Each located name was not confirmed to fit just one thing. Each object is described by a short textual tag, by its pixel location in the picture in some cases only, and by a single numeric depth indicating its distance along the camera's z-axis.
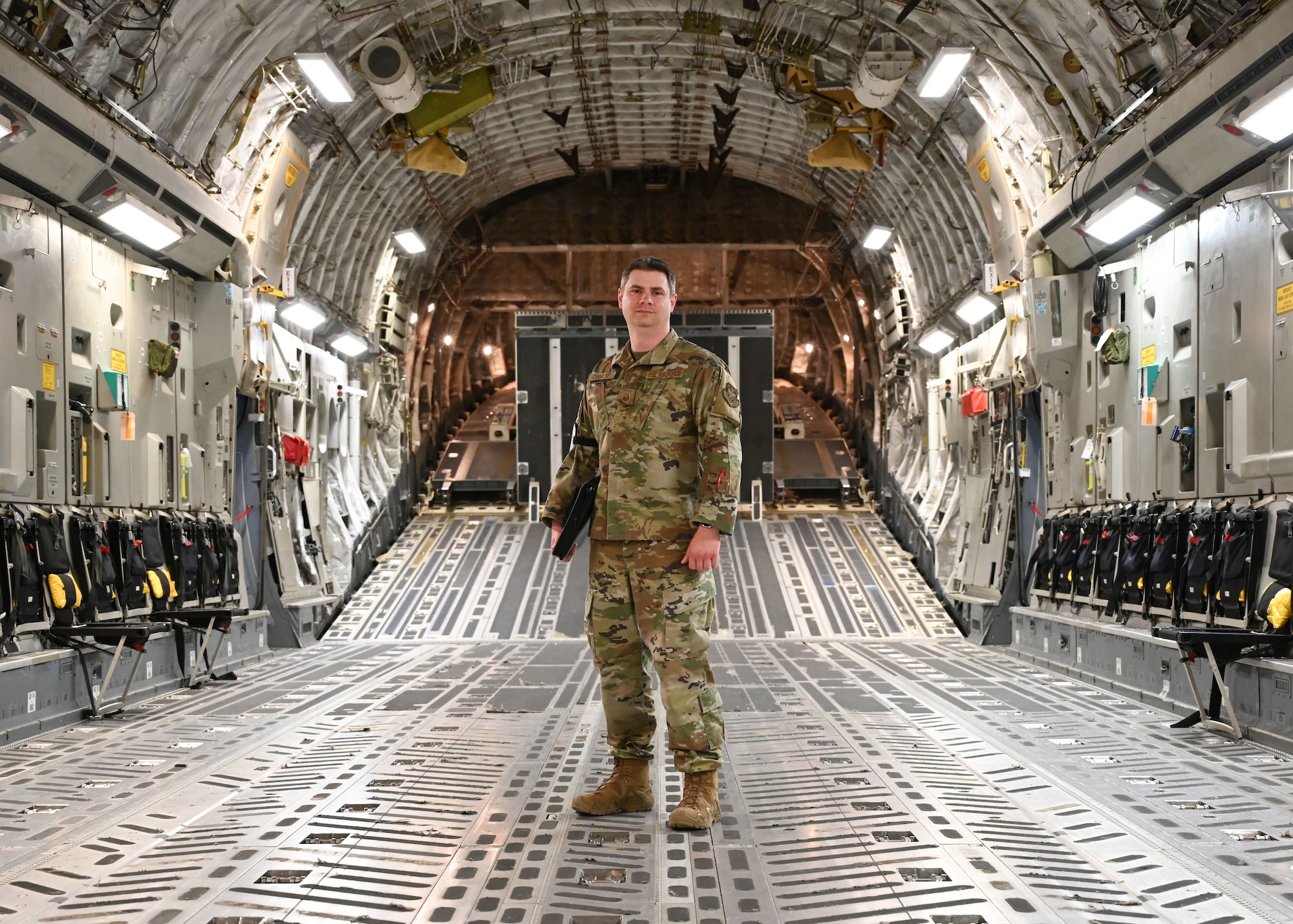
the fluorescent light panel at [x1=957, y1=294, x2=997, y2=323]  12.34
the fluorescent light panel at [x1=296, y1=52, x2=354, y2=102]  9.77
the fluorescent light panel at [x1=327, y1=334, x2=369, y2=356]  14.62
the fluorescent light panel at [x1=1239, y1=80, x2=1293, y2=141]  6.11
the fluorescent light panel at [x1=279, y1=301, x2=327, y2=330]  12.46
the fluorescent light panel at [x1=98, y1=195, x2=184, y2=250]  8.30
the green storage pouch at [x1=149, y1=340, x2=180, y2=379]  9.41
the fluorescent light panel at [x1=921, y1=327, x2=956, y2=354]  14.39
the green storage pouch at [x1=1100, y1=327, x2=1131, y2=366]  9.12
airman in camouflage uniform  4.41
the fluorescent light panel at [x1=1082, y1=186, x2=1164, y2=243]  8.15
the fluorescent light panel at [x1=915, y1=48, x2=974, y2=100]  9.91
